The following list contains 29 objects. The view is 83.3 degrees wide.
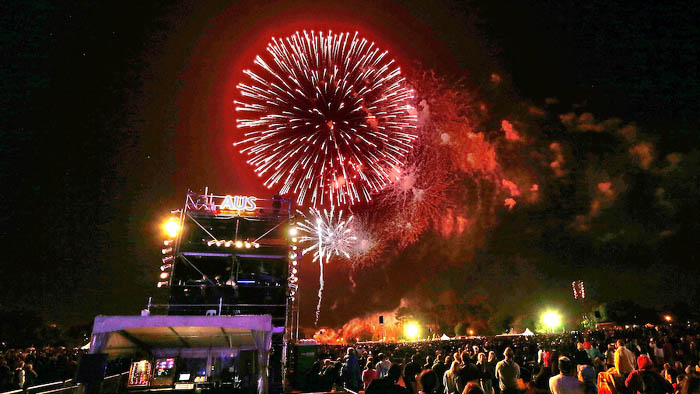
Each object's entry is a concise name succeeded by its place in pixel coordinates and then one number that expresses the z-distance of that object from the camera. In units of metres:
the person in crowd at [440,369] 11.78
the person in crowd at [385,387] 5.38
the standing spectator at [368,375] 10.49
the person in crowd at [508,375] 9.04
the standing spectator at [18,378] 16.58
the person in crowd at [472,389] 5.41
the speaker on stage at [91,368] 13.45
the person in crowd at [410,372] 9.28
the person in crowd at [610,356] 13.53
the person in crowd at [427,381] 8.45
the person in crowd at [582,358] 12.35
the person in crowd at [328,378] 15.20
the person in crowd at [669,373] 8.65
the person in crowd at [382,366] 12.09
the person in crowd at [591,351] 15.08
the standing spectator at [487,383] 10.49
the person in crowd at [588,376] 8.16
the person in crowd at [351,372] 15.83
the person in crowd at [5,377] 16.69
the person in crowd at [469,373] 6.99
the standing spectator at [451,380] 10.09
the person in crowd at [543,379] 7.11
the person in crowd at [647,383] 7.41
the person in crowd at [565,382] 6.39
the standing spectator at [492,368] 11.55
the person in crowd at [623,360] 10.20
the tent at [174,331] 15.57
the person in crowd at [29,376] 17.86
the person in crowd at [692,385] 7.26
